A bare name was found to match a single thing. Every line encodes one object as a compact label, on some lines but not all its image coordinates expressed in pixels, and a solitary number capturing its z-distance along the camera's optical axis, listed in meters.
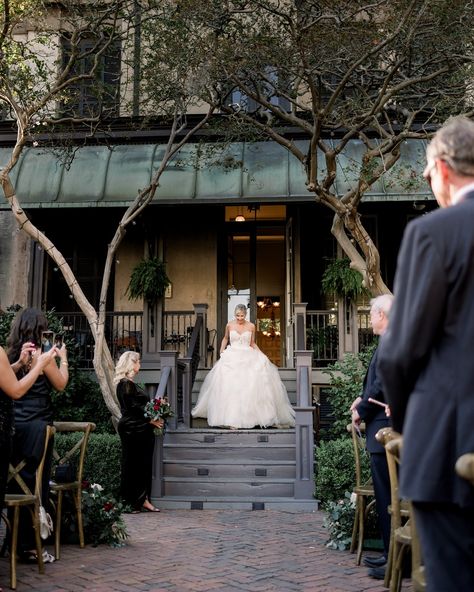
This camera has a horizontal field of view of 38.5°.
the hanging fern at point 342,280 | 13.49
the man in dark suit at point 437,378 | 1.96
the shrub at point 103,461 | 10.17
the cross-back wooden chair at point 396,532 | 4.34
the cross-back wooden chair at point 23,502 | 5.21
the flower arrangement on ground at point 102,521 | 6.89
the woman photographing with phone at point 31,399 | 5.68
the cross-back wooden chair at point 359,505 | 6.16
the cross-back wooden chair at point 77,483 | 6.57
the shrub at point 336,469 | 9.19
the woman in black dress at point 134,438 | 9.37
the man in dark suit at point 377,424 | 5.40
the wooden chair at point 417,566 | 2.77
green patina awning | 13.95
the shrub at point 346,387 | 11.00
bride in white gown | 11.76
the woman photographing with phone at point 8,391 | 4.49
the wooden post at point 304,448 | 9.85
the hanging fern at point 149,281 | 14.31
